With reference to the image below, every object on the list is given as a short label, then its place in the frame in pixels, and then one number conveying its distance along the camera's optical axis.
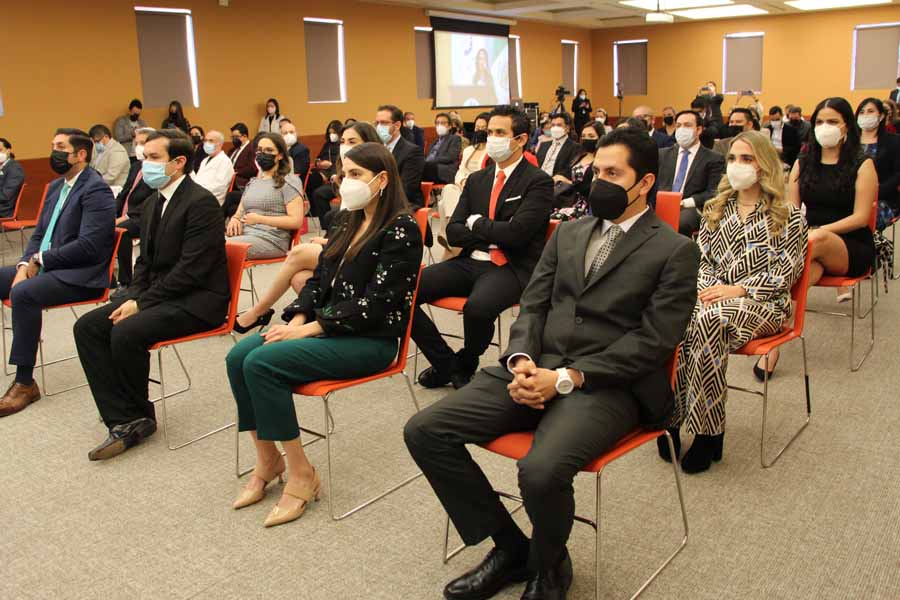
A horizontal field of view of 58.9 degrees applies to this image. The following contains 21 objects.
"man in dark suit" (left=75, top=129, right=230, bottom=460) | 3.35
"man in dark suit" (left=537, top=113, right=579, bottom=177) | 6.64
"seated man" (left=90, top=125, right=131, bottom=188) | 8.62
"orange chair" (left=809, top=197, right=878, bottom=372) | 3.90
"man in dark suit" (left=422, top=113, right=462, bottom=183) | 8.84
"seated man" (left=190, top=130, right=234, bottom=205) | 6.69
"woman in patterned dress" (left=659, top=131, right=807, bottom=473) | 2.95
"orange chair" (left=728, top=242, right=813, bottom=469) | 3.01
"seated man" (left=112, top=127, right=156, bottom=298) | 5.87
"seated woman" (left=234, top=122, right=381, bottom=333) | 4.21
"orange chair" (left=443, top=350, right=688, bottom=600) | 2.11
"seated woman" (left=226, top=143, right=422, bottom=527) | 2.70
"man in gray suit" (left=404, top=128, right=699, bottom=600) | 2.12
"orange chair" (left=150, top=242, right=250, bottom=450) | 3.48
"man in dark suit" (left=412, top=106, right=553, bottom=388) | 3.75
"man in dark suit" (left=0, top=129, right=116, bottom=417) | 3.94
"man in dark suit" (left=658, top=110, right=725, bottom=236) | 4.99
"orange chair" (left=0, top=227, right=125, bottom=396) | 4.06
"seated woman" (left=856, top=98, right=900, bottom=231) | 5.06
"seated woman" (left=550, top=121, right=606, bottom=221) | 5.44
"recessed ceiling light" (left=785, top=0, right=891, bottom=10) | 16.61
